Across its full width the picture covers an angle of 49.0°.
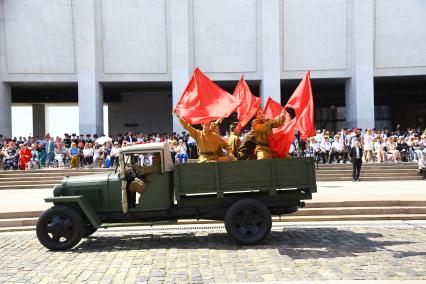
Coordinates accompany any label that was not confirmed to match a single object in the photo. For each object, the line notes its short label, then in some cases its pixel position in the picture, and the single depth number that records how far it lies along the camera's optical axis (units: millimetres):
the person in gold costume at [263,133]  9188
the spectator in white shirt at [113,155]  21306
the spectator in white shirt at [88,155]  22180
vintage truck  8461
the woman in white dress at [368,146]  21484
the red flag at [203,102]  9008
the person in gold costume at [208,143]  9297
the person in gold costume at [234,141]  9680
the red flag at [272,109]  10492
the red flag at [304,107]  9055
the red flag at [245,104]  9773
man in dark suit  17922
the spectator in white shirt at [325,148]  21906
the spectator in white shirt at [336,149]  21750
